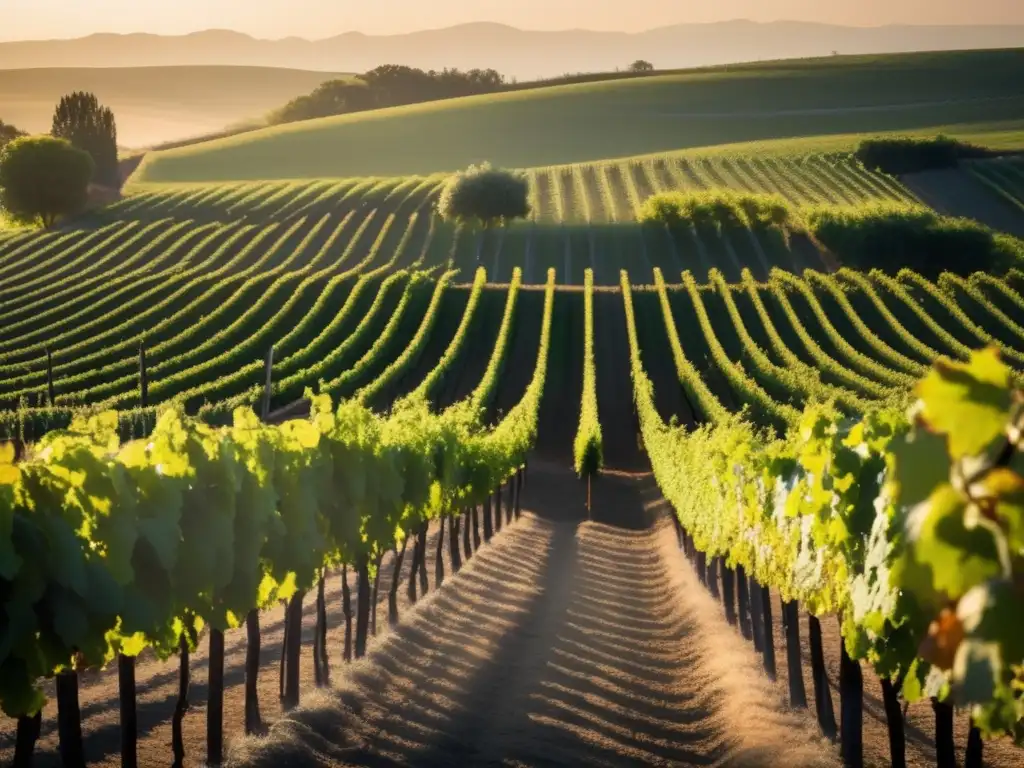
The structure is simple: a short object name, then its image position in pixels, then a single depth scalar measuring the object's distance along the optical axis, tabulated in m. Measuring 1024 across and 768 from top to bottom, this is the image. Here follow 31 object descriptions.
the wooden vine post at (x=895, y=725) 11.63
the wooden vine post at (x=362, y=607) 20.16
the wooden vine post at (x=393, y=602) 23.27
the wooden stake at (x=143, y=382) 46.16
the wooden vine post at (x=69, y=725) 11.70
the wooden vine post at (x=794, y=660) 16.64
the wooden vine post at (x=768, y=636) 18.62
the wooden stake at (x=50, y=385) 49.49
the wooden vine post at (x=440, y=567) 27.94
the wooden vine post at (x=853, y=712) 13.18
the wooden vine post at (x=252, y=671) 15.31
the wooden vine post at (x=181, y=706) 13.52
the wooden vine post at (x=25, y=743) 10.98
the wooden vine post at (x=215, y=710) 14.09
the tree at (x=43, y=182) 101.69
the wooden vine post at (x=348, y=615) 20.03
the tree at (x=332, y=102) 172.62
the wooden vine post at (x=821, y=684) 14.98
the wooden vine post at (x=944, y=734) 10.38
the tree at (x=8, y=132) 139.88
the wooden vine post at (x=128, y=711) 12.27
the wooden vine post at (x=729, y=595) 23.92
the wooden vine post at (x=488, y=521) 36.75
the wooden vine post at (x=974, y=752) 10.12
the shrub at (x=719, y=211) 87.75
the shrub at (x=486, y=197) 91.06
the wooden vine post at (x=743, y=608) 22.30
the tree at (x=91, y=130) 120.56
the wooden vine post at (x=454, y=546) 30.08
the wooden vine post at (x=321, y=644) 18.25
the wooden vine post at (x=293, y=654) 16.50
